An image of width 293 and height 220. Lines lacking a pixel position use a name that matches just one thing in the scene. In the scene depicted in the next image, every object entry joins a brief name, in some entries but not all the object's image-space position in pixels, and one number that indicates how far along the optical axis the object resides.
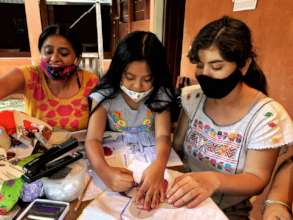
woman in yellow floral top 1.14
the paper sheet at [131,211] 0.60
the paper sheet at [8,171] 0.61
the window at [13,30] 3.48
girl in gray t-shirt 0.75
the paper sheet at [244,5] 1.35
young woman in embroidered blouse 0.80
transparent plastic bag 0.63
